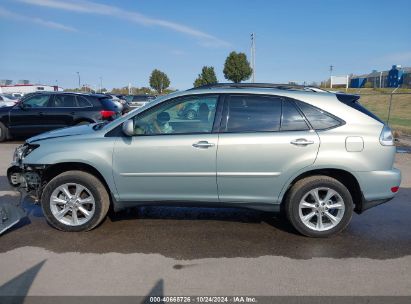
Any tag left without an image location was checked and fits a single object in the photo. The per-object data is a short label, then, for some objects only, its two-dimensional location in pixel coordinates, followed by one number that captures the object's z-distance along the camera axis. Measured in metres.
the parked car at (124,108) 11.71
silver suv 3.95
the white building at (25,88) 56.89
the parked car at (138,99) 25.18
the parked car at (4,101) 21.95
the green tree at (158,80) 65.56
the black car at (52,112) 10.77
